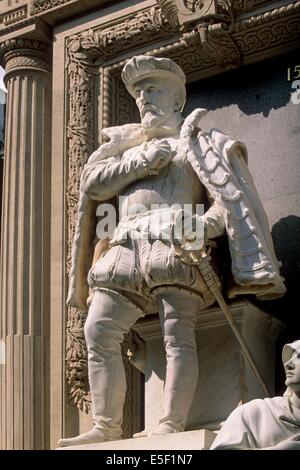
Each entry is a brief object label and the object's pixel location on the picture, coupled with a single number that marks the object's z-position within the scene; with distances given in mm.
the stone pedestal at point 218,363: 10773
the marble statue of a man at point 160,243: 10562
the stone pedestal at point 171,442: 10109
